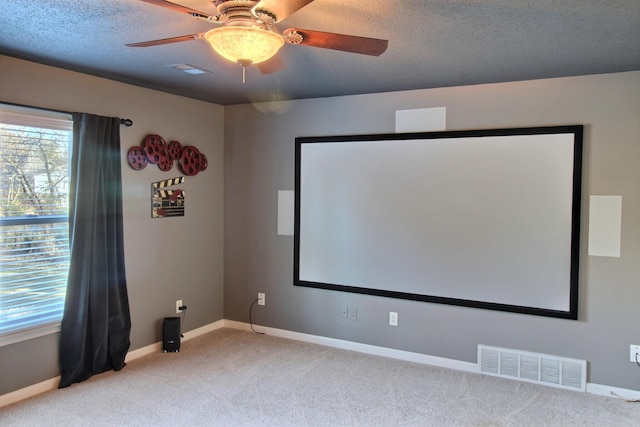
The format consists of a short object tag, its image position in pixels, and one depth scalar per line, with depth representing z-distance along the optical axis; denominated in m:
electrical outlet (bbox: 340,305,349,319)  4.34
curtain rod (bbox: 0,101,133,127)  3.10
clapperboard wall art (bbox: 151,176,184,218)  4.18
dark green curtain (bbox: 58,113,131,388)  3.43
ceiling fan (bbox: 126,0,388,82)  1.73
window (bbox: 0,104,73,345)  3.12
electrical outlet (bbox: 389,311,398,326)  4.11
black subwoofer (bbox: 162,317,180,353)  4.16
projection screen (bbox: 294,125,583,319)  3.49
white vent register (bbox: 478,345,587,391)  3.46
